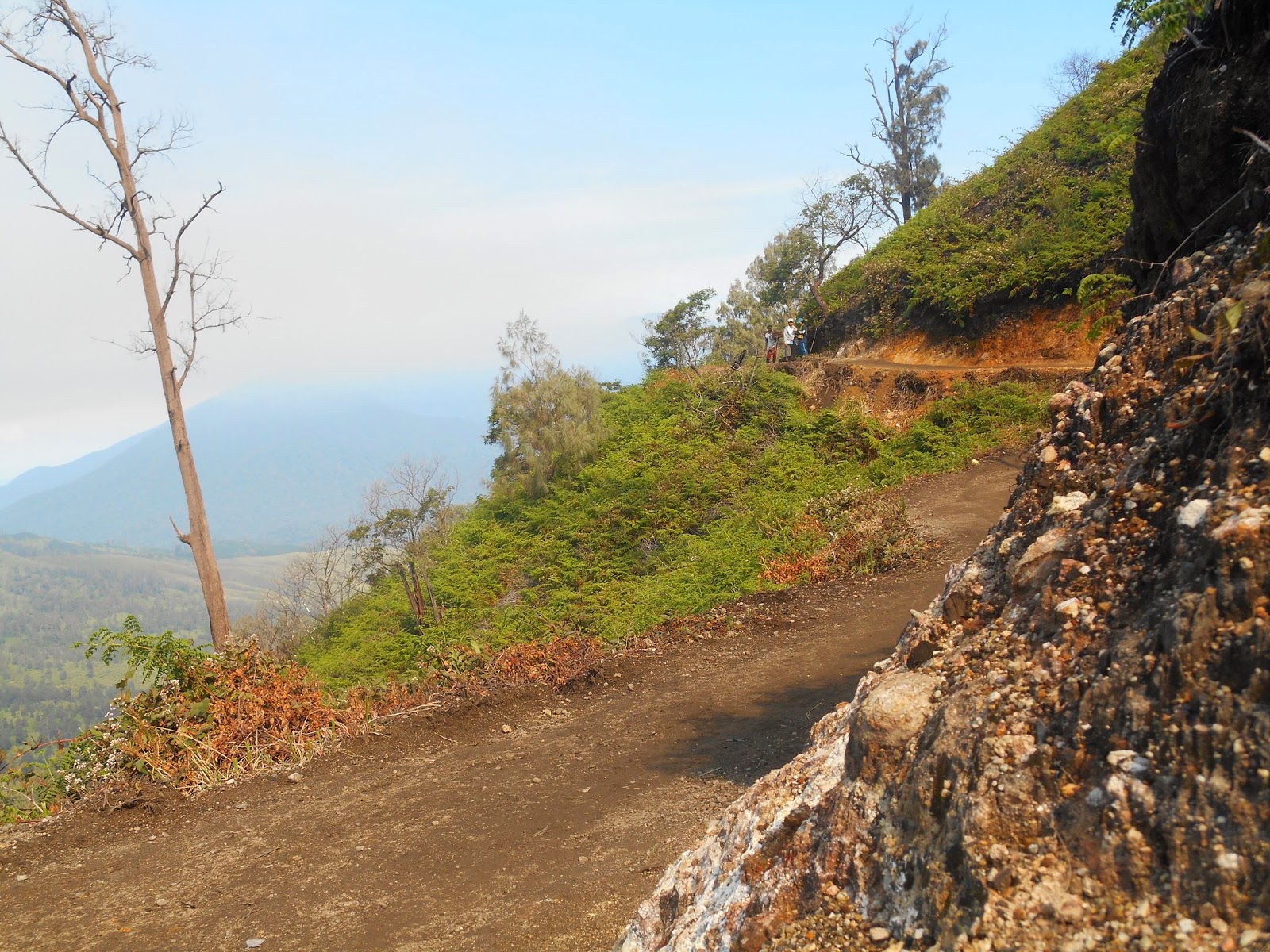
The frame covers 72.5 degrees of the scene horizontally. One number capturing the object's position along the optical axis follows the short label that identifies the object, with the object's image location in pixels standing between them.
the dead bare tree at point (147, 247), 11.67
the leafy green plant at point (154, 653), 7.99
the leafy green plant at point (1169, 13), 3.91
